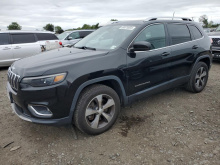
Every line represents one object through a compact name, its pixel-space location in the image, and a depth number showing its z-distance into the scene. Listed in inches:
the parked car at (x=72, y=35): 407.9
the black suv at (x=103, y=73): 96.4
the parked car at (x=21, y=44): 289.0
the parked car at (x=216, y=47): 290.8
